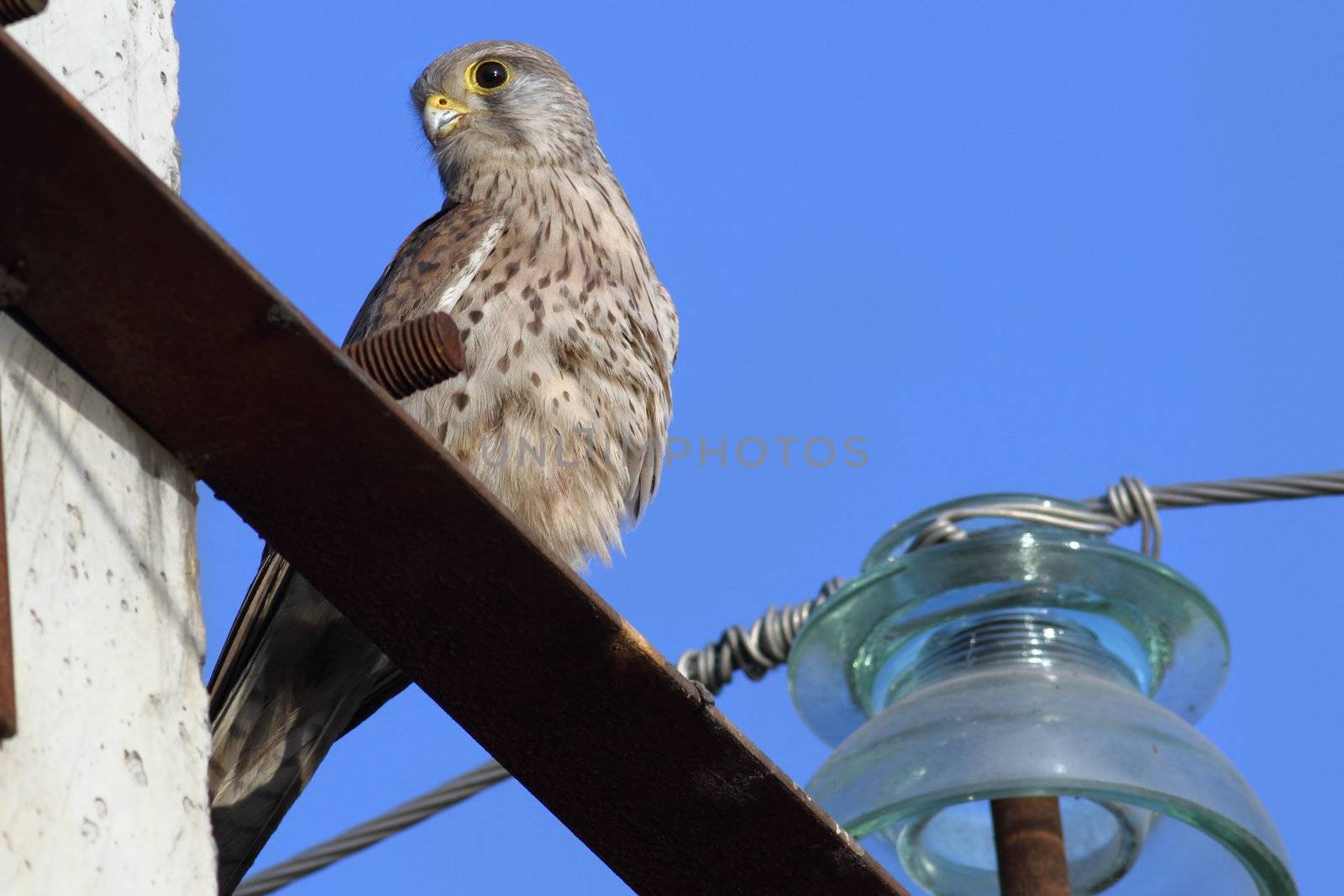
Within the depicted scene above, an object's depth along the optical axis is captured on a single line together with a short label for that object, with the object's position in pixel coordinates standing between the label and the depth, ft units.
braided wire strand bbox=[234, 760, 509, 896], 29.45
